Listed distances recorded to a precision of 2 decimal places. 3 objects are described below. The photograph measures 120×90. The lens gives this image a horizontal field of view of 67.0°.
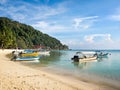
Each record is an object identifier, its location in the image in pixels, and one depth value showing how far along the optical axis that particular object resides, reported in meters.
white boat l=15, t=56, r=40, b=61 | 21.67
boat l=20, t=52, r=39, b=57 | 24.54
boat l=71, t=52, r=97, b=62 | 24.19
